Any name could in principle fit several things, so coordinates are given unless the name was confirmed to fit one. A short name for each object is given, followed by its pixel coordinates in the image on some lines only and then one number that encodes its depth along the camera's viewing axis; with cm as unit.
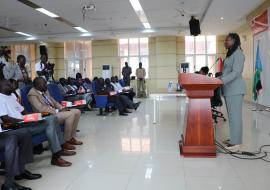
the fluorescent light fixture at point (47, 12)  685
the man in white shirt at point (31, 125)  220
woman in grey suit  277
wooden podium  270
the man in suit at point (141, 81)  1064
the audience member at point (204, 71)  498
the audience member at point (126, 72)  1050
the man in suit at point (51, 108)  278
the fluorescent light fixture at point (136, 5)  626
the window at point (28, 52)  1320
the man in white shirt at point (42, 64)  567
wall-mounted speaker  765
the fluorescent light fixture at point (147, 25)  901
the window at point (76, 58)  1280
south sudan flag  629
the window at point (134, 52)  1192
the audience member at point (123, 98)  578
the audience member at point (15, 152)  185
